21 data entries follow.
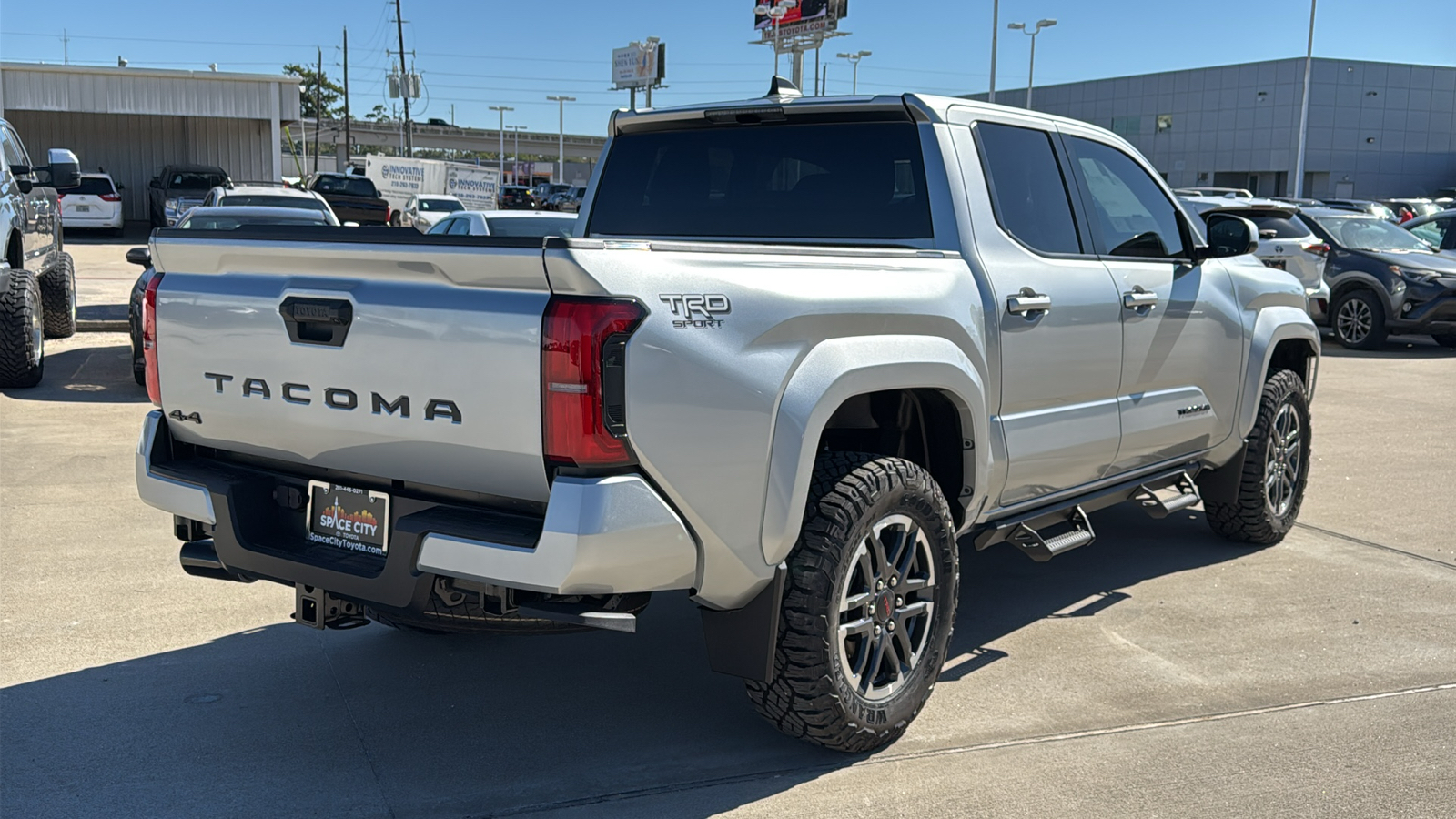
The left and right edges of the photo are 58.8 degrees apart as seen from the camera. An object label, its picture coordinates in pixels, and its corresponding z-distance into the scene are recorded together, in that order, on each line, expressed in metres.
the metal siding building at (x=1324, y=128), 63.53
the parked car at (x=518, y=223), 12.30
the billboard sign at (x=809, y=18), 50.31
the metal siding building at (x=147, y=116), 36.31
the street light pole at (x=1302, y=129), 44.00
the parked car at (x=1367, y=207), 24.66
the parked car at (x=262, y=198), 14.58
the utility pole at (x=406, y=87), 62.59
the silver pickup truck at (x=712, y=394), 3.19
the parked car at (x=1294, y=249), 15.48
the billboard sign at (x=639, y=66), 65.56
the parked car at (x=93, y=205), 32.97
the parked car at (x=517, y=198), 55.97
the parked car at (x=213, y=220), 10.04
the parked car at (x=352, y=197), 30.53
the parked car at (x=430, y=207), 25.70
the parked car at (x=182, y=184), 31.89
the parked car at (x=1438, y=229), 18.19
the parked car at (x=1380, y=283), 15.74
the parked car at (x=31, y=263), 10.05
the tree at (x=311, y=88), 90.31
